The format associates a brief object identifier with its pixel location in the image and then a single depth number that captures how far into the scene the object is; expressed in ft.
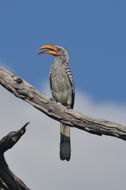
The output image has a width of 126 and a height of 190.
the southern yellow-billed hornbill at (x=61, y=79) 78.33
